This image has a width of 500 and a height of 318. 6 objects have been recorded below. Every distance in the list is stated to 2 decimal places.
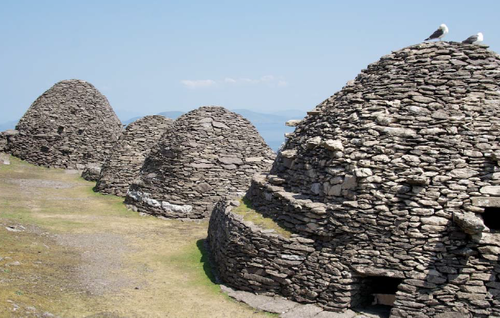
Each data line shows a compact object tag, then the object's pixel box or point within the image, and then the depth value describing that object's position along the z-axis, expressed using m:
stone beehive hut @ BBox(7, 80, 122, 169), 30.64
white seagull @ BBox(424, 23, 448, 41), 10.70
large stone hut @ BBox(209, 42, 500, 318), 9.32
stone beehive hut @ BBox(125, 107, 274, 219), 18.86
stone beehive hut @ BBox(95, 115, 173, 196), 23.23
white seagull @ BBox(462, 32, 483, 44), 10.69
